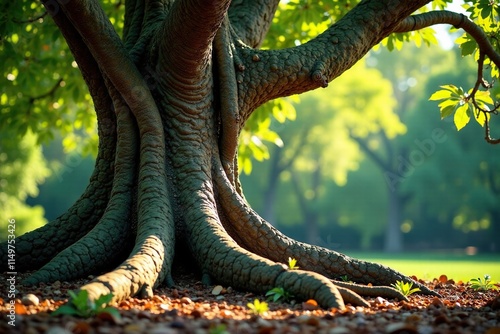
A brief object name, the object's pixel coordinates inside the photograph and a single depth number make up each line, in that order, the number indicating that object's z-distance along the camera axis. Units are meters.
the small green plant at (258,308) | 3.46
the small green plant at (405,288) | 4.75
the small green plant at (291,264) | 4.39
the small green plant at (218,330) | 2.74
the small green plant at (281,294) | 4.02
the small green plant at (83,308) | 3.13
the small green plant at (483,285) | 5.98
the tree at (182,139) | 4.61
